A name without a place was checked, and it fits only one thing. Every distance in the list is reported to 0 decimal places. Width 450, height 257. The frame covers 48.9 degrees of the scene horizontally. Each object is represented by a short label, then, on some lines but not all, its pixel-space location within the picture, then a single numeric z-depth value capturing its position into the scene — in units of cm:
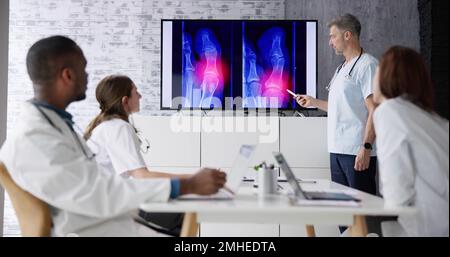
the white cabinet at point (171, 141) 405
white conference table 165
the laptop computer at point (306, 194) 185
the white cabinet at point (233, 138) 404
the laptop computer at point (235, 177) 191
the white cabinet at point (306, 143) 402
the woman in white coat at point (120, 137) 243
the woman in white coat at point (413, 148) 169
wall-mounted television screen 420
